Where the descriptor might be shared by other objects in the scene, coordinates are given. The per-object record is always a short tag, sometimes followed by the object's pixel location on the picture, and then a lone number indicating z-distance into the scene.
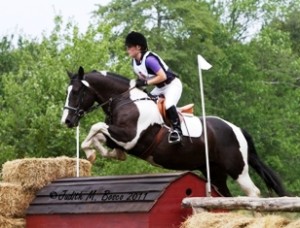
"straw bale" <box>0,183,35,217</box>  19.27
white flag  18.06
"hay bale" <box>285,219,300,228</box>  13.20
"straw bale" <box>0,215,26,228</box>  19.08
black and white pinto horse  17.53
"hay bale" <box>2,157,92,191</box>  19.69
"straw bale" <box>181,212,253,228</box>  14.33
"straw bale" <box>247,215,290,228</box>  13.66
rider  18.06
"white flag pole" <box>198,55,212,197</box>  17.41
